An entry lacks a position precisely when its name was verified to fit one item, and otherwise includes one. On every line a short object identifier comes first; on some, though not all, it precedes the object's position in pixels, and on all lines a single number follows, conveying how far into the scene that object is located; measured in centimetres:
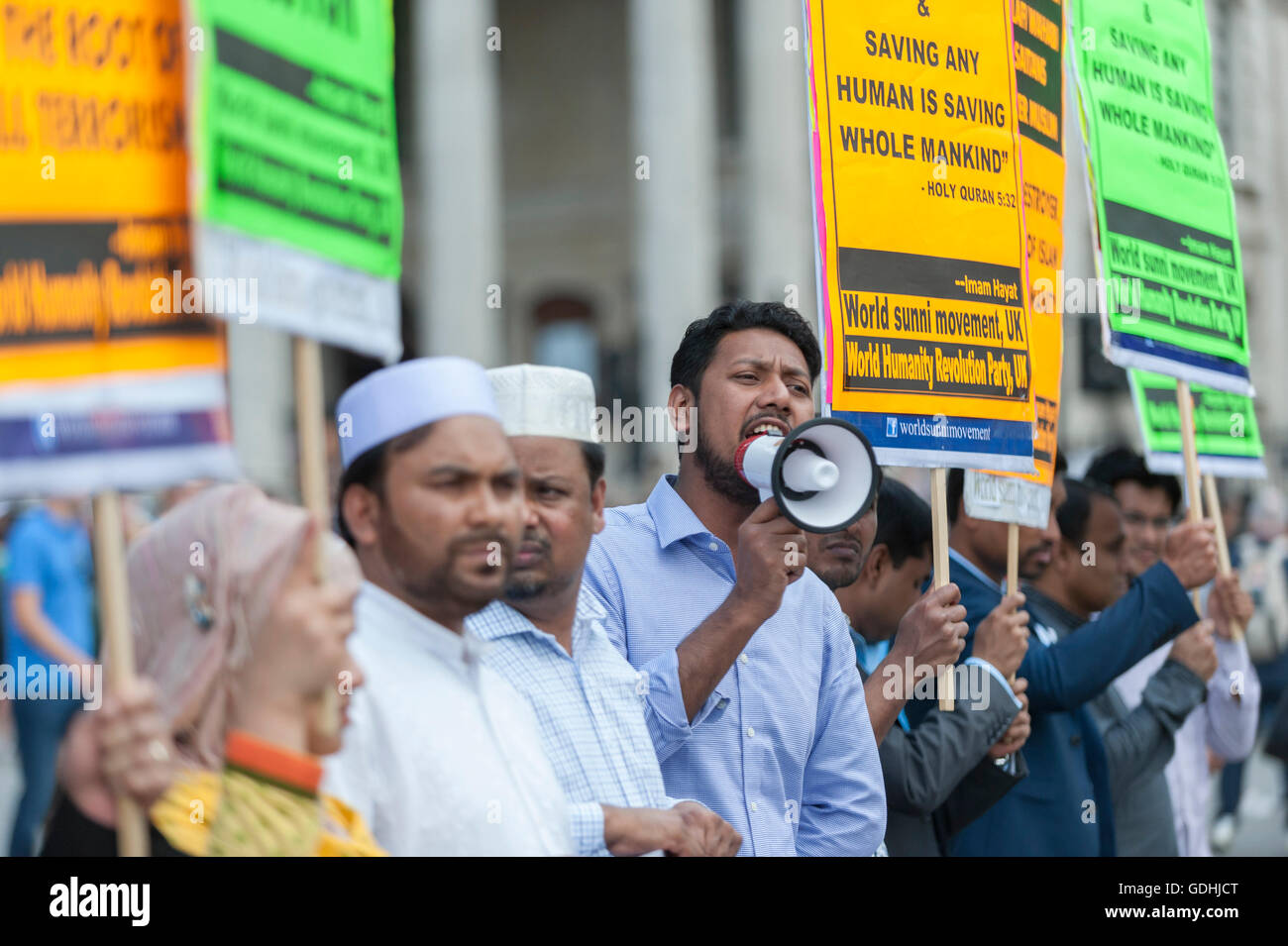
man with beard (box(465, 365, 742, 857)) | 592
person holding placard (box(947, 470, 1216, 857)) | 877
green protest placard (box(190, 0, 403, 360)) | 464
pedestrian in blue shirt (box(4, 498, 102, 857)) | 1408
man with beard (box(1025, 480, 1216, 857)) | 983
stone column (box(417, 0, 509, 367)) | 4387
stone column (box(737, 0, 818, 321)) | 4441
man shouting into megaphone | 680
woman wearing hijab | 454
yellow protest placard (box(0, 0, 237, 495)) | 447
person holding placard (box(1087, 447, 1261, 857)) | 1087
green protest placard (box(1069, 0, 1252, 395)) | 945
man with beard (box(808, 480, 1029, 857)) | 759
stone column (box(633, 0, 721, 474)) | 4303
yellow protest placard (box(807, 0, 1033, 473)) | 790
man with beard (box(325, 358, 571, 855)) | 506
